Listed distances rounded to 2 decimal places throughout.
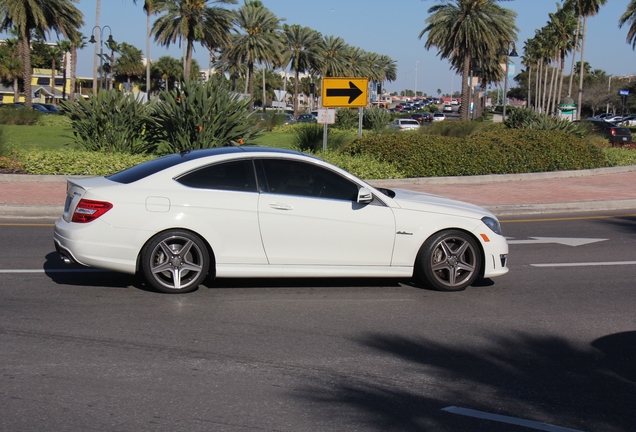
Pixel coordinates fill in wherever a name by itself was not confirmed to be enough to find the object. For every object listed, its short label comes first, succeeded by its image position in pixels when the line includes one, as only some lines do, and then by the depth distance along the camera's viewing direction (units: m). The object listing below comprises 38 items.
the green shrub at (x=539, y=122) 25.09
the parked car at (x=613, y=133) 33.50
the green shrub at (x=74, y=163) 17.44
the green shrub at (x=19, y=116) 43.40
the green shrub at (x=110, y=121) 18.91
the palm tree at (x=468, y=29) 47.72
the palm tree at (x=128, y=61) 112.75
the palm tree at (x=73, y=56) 53.38
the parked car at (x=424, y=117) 76.99
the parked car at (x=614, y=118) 82.46
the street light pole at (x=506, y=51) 49.80
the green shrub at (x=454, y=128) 26.48
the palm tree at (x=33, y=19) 47.06
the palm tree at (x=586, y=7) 71.62
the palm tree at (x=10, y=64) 98.06
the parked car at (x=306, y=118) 59.47
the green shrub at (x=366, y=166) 18.66
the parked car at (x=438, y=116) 80.69
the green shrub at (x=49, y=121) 44.97
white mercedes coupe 7.68
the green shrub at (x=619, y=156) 23.95
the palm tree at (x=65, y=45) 103.24
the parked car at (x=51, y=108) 61.65
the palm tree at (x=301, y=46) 78.12
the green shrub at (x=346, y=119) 46.37
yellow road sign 18.72
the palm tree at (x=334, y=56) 83.38
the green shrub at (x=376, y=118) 37.47
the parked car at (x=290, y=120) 58.04
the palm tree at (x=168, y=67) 117.25
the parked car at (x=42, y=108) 61.14
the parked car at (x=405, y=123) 50.22
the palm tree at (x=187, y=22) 56.50
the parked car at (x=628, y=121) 76.81
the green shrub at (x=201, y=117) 18.19
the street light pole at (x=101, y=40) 55.55
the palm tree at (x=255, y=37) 66.50
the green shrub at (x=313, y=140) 21.94
